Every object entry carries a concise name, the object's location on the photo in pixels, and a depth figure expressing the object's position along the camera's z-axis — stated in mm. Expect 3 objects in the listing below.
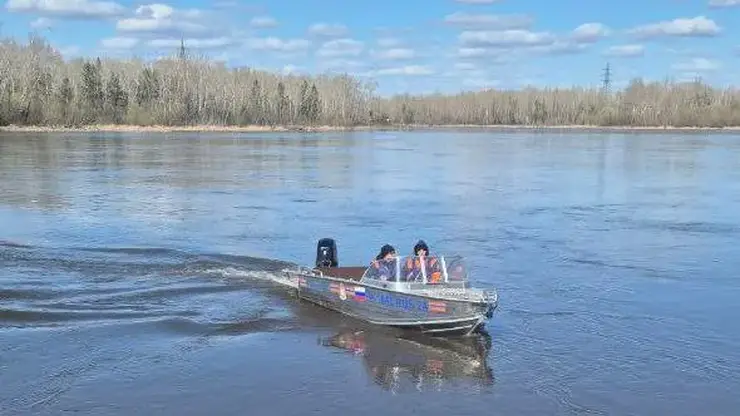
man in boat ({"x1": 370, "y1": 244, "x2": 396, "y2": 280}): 19123
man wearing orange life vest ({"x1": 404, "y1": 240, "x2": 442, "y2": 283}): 19000
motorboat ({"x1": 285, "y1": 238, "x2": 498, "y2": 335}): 18016
